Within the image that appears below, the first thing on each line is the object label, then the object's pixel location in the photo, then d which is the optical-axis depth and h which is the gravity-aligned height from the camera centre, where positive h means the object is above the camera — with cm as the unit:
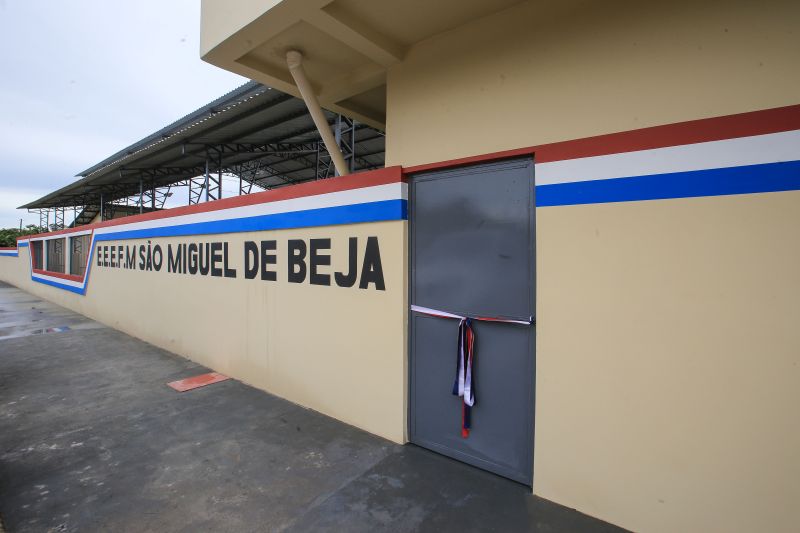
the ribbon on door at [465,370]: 311 -92
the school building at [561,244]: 207 +12
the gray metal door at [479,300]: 290 -33
